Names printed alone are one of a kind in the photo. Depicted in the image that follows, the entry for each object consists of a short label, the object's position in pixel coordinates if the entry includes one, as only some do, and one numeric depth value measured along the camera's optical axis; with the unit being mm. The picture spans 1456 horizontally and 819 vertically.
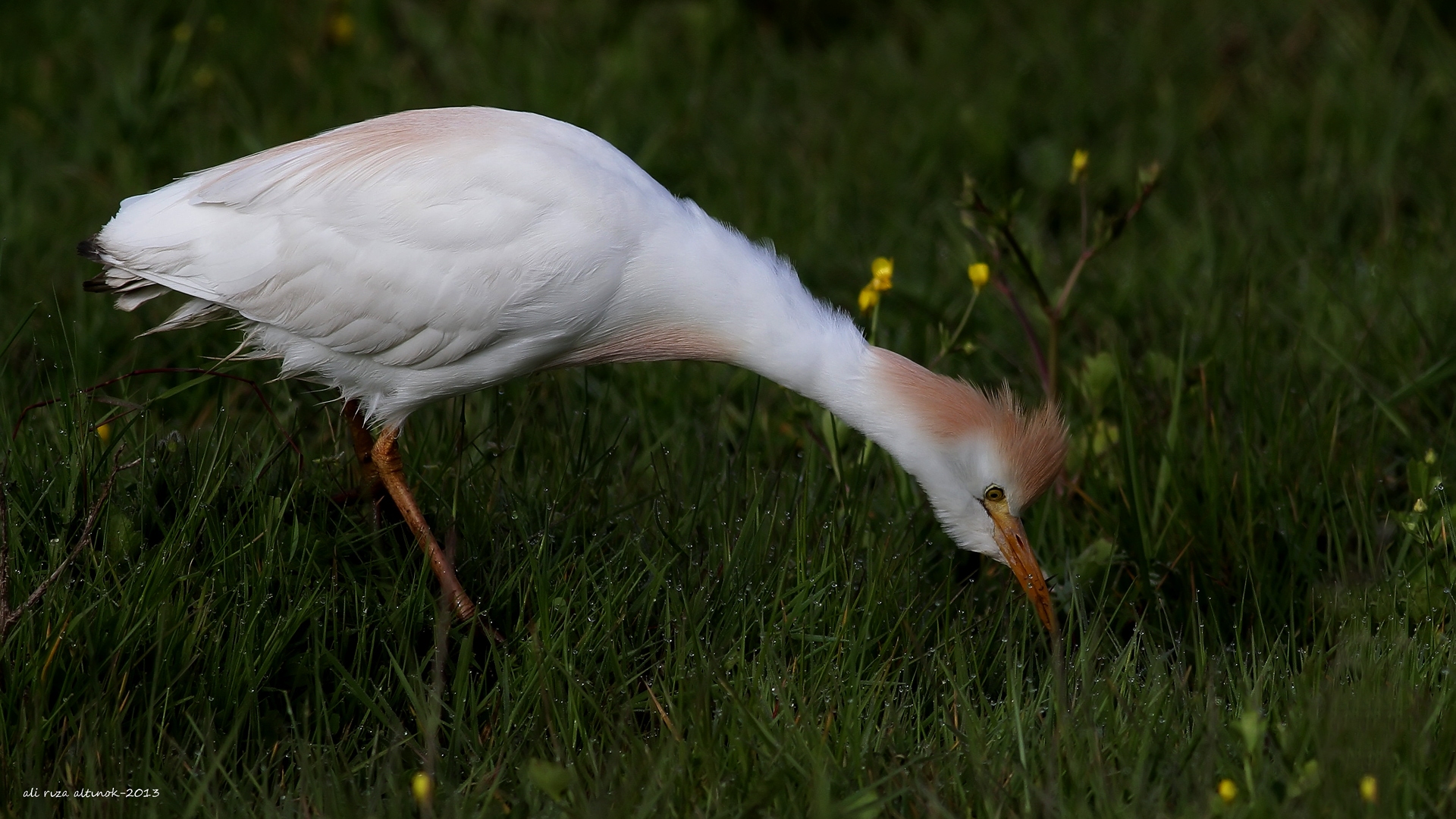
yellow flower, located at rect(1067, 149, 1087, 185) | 8242
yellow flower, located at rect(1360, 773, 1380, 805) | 4707
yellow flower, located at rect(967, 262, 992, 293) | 7949
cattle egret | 6977
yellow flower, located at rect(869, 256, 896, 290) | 7766
